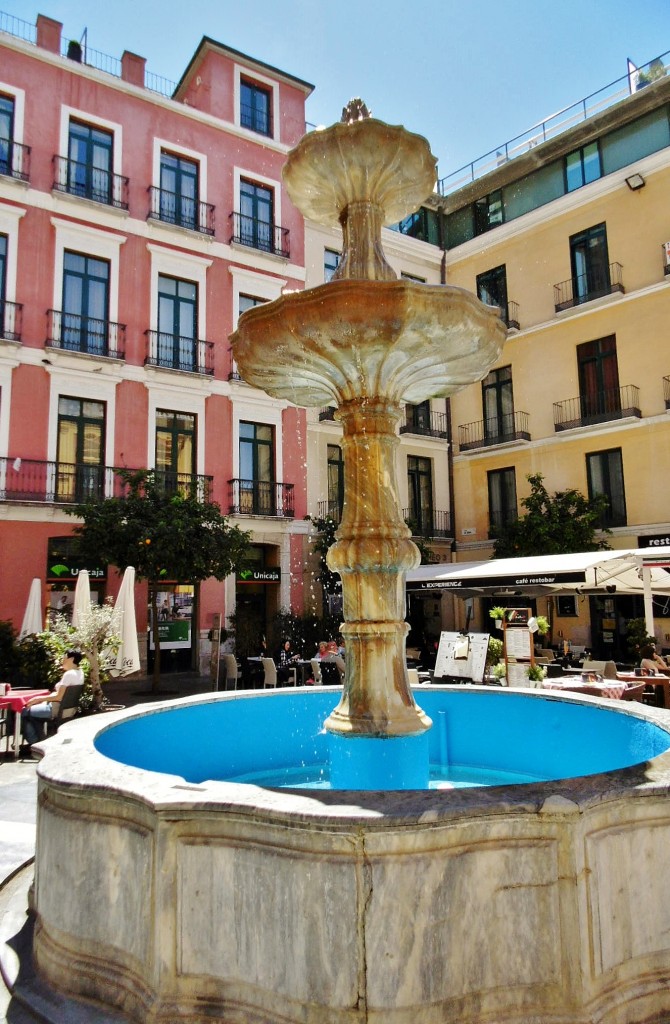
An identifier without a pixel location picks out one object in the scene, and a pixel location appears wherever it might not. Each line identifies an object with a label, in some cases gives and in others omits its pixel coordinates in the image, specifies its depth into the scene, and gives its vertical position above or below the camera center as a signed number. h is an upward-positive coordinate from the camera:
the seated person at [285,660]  14.33 -1.45
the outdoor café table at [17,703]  8.46 -1.25
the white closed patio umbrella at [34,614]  12.69 -0.30
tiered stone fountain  2.32 -1.05
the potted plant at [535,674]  10.45 -1.22
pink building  16.70 +7.73
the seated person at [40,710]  8.01 -1.26
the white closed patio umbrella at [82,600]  11.57 -0.05
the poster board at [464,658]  11.77 -1.11
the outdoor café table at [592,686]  9.11 -1.25
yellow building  19.38 +7.58
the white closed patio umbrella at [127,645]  11.33 -0.77
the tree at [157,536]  13.98 +1.18
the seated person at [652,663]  11.25 -1.18
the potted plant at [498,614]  12.01 -0.38
